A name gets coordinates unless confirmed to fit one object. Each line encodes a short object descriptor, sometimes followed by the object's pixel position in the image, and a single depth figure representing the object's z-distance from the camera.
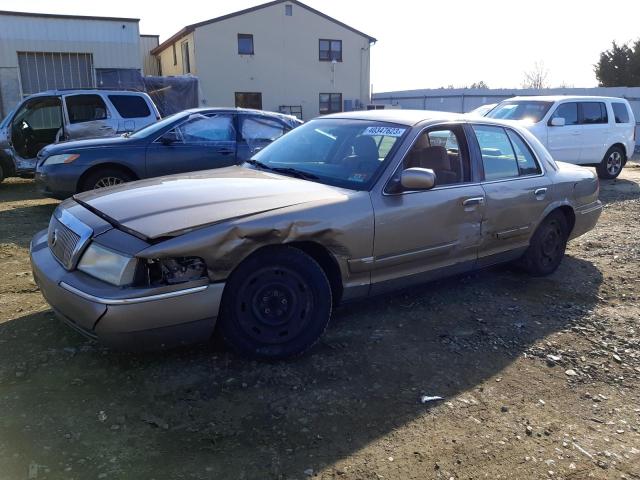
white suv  10.99
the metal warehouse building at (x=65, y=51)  18.41
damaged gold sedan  2.95
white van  10.30
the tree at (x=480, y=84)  50.73
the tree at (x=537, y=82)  59.50
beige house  28.25
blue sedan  6.95
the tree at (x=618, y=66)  34.06
